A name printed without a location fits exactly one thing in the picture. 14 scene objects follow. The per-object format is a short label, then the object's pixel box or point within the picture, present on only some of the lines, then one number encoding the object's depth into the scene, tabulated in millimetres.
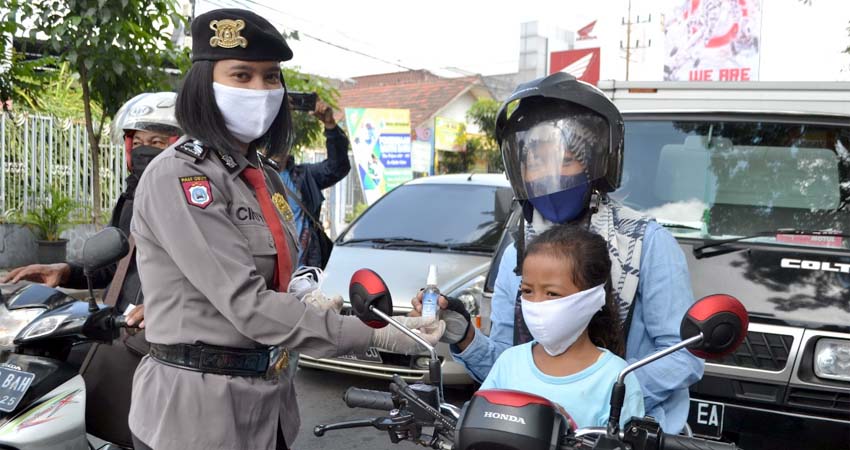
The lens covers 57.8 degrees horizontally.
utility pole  29284
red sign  19891
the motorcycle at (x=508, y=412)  1333
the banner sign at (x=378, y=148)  16594
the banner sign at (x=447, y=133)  26422
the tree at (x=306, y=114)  9891
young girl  1767
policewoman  1809
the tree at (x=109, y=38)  6703
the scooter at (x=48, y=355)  2277
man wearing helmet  2635
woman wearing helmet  1979
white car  5316
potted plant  9164
